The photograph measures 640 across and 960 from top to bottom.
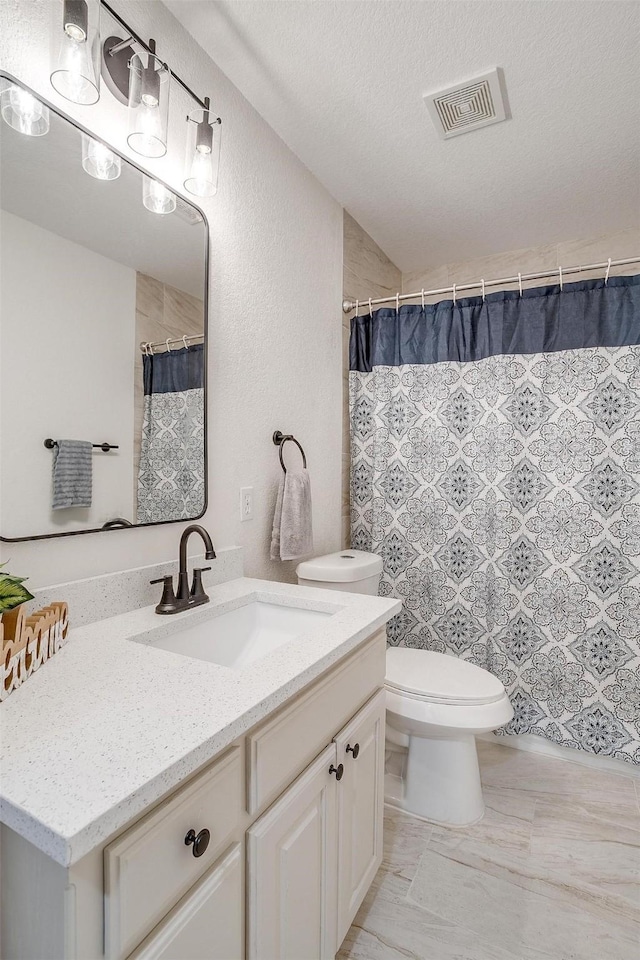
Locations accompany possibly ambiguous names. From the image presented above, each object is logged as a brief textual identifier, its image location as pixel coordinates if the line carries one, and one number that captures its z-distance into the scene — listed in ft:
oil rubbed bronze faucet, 3.88
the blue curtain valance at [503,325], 6.27
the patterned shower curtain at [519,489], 6.35
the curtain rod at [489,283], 6.10
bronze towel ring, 5.91
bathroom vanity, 1.84
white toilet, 5.29
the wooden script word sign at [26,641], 2.52
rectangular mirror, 3.21
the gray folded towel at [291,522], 5.68
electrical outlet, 5.39
